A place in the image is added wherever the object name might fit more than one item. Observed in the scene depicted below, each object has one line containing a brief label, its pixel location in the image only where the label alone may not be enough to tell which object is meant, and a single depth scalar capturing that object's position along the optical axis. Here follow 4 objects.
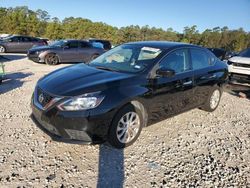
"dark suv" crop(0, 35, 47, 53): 13.05
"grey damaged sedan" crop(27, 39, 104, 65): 9.48
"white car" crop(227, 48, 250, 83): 6.29
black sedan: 2.63
